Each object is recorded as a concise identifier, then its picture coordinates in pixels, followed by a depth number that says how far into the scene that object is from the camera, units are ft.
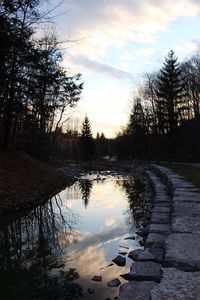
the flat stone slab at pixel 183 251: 8.21
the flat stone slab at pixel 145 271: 9.10
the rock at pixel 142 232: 15.76
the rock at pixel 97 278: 10.67
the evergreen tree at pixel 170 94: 78.19
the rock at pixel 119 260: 12.09
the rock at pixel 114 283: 10.07
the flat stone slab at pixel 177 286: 6.47
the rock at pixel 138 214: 20.25
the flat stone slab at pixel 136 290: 7.90
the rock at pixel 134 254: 12.45
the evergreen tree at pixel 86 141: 116.75
